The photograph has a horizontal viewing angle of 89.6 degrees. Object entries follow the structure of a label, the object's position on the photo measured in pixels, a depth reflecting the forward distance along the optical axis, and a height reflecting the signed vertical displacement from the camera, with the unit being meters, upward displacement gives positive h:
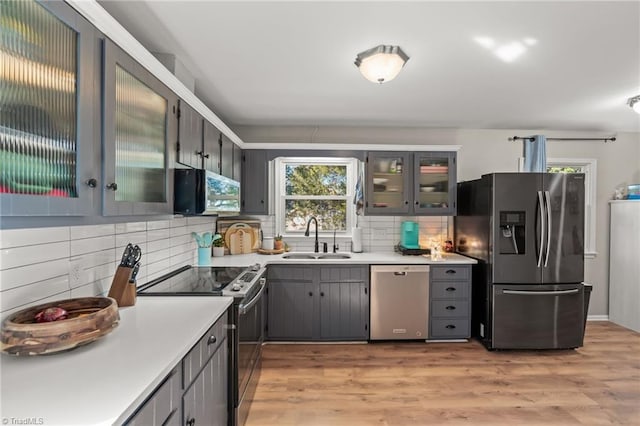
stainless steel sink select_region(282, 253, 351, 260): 3.66 -0.53
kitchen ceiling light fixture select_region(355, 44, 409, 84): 2.00 +0.94
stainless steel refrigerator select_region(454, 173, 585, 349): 3.14 -0.47
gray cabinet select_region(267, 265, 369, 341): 3.30 -0.94
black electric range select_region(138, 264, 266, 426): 1.92 -0.65
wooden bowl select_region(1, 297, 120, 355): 1.03 -0.42
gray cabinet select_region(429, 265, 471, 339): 3.38 -0.97
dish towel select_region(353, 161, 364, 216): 3.71 +0.20
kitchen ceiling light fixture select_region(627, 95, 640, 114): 2.82 +0.99
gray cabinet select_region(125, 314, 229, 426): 1.04 -0.73
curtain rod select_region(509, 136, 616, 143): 4.06 +0.92
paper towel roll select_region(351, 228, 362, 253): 3.84 -0.37
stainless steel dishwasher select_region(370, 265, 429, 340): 3.32 -0.93
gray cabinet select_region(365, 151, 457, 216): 3.70 +0.31
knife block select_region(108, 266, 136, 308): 1.67 -0.42
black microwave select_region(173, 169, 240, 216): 1.91 +0.10
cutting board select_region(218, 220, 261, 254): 3.65 -0.32
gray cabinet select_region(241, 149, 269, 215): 3.69 +0.32
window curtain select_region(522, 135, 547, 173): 3.73 +0.66
